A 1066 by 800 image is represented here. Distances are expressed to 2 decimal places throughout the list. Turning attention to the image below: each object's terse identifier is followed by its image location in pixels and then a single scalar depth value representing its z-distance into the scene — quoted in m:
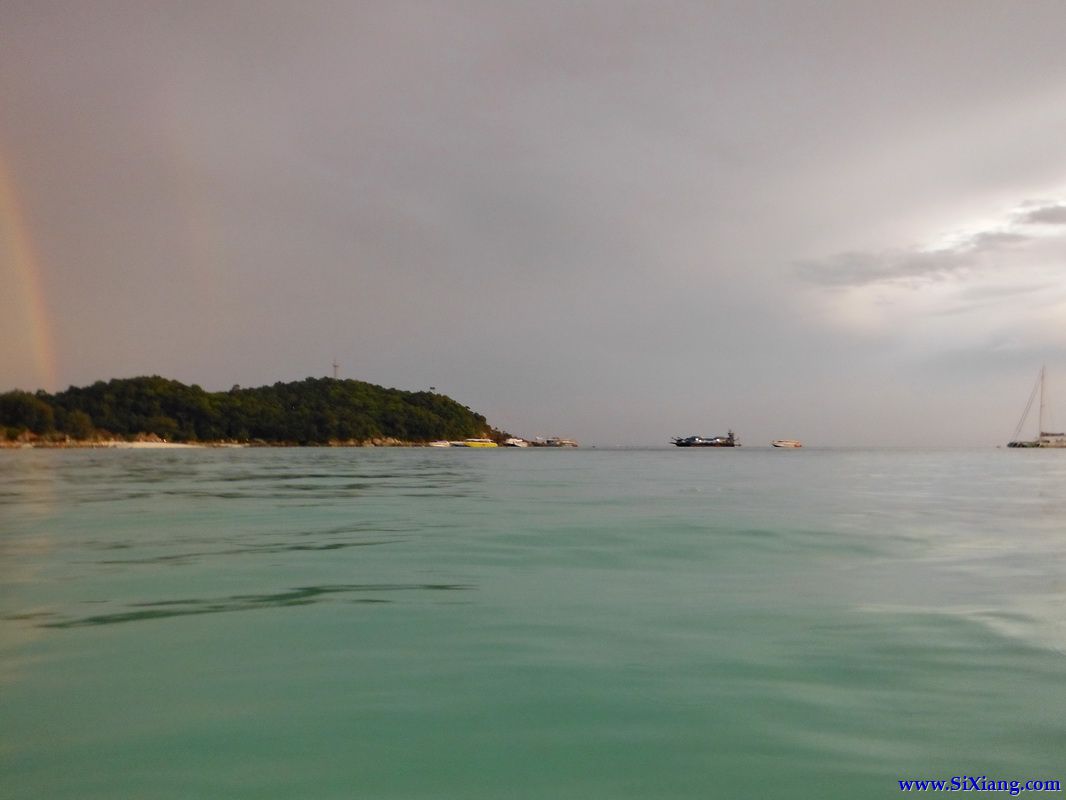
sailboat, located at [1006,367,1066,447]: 145.50
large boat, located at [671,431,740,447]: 180.62
